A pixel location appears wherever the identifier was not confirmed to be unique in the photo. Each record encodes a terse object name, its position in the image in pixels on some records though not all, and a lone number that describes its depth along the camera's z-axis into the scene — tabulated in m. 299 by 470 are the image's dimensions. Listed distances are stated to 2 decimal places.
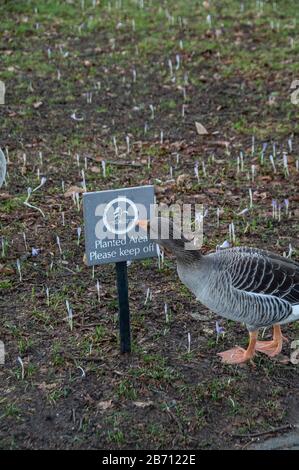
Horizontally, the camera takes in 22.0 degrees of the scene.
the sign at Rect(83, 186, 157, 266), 4.88
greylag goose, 4.97
